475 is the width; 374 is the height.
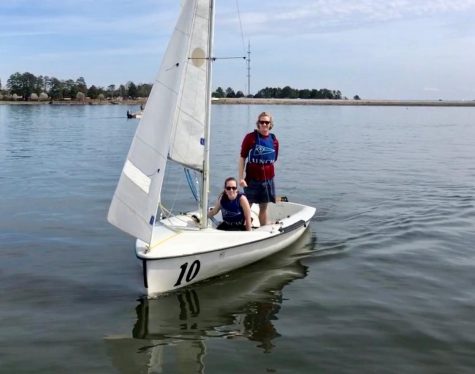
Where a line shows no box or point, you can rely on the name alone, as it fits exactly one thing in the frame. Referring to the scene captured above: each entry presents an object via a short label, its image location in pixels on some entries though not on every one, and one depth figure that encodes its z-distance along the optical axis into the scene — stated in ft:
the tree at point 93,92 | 594.65
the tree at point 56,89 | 554.87
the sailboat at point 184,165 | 27.84
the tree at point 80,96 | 561.43
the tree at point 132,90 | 645.51
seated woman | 32.35
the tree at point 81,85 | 580.91
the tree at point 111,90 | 640.58
